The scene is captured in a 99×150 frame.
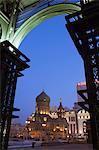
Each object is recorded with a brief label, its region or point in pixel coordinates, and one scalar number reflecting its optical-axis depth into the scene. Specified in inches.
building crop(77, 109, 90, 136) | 4095.0
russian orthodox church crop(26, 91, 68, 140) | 3362.5
